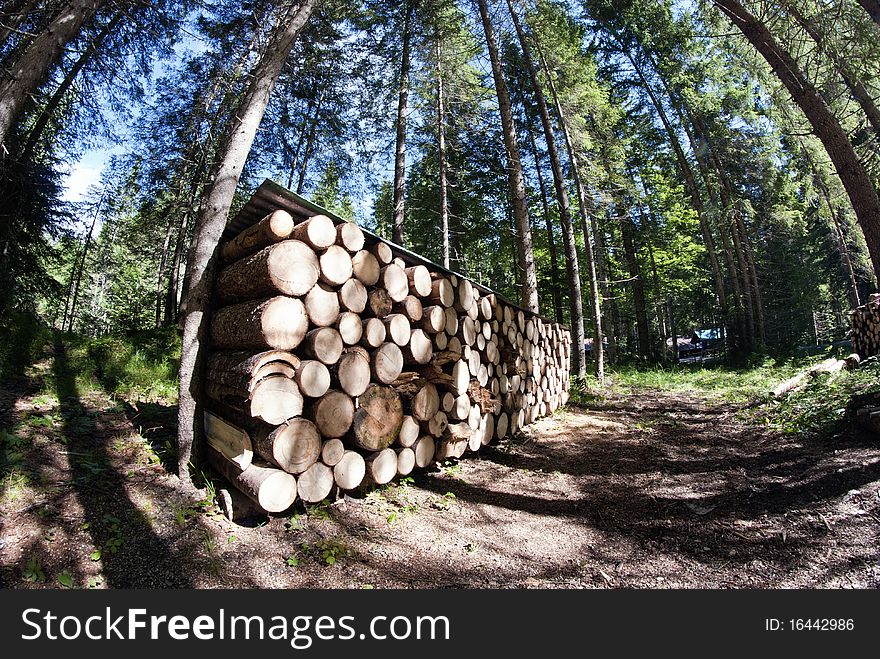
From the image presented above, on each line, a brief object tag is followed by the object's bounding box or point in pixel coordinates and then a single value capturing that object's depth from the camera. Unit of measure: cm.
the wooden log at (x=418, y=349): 402
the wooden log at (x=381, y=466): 358
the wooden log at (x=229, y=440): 302
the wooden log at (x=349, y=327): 337
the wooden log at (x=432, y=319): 428
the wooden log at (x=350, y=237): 346
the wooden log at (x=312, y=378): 305
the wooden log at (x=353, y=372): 331
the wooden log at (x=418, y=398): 398
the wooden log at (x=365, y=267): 359
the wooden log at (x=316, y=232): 321
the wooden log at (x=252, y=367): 284
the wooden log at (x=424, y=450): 411
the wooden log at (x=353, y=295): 342
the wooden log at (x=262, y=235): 317
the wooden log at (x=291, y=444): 288
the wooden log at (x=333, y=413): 314
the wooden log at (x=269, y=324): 294
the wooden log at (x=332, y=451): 319
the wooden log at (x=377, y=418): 344
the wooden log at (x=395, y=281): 386
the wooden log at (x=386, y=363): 363
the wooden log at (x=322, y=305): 320
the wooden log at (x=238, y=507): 296
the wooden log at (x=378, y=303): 371
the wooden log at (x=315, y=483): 306
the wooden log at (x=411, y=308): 407
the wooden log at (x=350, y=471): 332
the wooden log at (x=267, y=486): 279
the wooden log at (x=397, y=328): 379
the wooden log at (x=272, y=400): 280
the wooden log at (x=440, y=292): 439
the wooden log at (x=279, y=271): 299
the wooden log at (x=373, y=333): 356
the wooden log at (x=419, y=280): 416
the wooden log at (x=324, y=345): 315
